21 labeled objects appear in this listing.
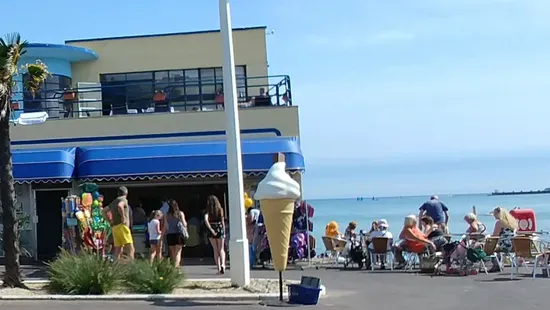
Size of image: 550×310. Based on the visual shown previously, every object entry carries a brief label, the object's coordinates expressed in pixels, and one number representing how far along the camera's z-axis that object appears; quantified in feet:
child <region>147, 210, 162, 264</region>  53.52
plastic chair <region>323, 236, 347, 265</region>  63.31
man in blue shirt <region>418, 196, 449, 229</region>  62.44
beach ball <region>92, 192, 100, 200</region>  56.80
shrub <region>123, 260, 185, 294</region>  41.11
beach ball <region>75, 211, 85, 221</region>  55.16
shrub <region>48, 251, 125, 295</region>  40.88
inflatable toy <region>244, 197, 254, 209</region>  62.08
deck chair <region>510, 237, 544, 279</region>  50.72
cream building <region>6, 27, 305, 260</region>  64.23
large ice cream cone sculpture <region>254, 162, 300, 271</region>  39.58
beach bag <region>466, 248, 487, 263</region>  52.24
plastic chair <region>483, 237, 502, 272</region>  53.88
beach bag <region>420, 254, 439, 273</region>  55.01
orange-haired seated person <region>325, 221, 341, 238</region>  66.39
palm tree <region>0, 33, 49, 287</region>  43.27
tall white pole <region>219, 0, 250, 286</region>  43.16
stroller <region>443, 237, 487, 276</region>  52.54
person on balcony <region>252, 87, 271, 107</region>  71.46
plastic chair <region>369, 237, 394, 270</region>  56.80
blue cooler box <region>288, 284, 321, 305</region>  39.14
